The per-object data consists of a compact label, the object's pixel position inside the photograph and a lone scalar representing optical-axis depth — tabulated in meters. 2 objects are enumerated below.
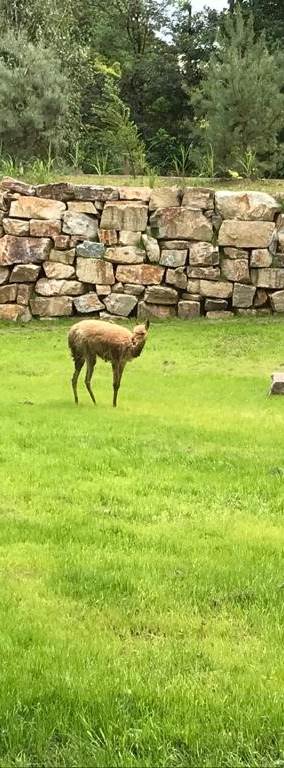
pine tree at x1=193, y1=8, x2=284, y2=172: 20.84
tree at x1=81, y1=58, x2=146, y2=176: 21.45
